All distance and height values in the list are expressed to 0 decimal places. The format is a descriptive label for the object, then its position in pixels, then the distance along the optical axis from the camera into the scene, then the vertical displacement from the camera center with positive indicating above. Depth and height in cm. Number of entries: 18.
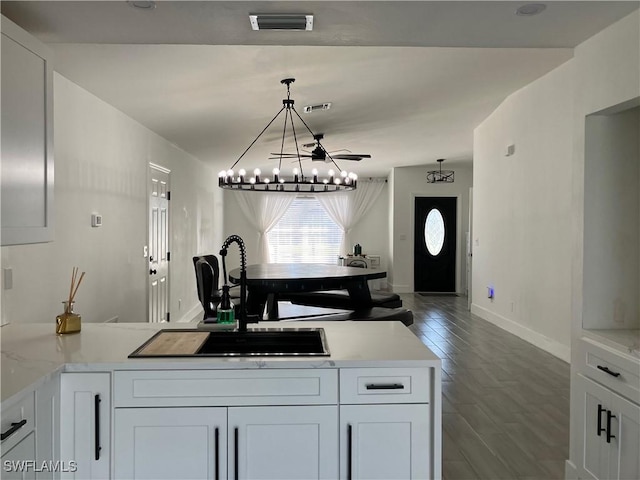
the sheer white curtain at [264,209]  1093 +60
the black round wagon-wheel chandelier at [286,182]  488 +61
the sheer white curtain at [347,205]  1096 +70
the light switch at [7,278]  265 -25
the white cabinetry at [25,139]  181 +38
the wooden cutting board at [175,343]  185 -45
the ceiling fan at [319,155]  556 +96
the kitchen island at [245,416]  171 -65
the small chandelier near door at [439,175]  880 +119
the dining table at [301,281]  423 -41
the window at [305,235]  1104 +1
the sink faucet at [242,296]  214 -27
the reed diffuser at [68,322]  216 -40
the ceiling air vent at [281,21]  203 +92
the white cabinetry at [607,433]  196 -85
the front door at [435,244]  996 -16
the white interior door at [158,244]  550 -12
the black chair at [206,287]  383 -46
